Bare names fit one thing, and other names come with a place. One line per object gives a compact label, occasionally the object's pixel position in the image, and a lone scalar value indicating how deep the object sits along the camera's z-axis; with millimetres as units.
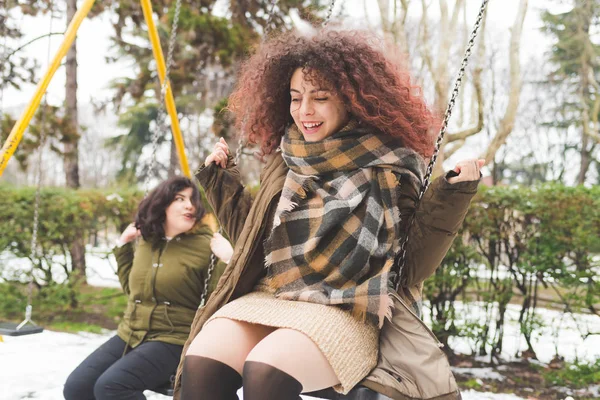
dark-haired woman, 2445
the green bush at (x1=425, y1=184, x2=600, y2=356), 3824
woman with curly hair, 1577
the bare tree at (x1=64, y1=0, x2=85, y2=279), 8766
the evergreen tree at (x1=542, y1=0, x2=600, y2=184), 9758
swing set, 1748
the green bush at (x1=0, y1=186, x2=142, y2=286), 5387
